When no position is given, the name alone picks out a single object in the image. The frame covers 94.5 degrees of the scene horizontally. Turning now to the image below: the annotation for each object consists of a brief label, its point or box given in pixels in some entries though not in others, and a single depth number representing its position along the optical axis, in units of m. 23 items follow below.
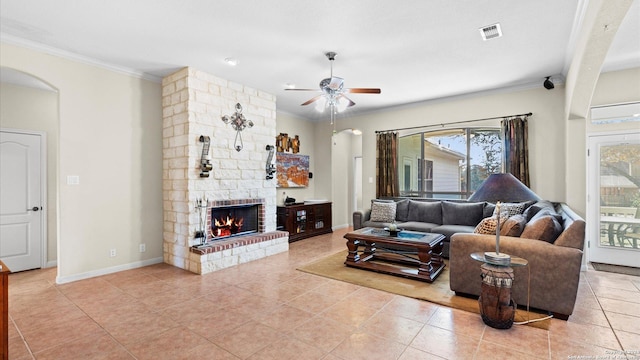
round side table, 2.50
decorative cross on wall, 4.80
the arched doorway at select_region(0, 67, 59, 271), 4.23
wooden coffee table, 3.70
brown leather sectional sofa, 2.62
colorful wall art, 6.68
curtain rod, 5.12
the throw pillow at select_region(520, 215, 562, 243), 2.86
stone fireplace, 4.25
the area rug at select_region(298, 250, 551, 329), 2.87
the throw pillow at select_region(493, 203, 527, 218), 4.29
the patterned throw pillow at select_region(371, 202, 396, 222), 5.66
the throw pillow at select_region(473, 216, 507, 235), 3.21
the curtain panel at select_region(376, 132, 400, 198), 6.39
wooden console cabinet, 6.16
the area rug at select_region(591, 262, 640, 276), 4.03
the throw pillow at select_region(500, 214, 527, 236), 3.08
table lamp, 2.47
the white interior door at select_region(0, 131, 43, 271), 4.21
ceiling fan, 3.68
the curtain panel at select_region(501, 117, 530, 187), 4.94
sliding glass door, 4.23
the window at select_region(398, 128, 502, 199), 5.46
